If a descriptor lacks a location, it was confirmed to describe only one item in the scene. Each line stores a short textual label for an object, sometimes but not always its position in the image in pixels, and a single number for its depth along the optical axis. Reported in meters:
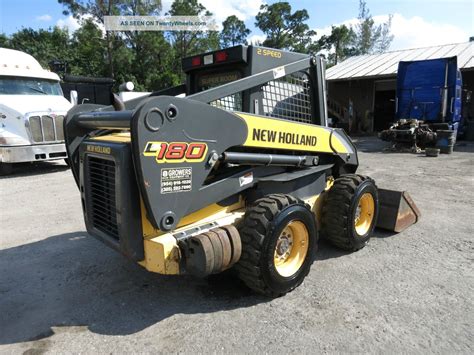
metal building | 20.67
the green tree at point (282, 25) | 40.66
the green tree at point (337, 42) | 47.31
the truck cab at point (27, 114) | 9.28
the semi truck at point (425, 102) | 13.05
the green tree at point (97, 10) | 27.41
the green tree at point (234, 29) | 44.09
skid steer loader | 2.79
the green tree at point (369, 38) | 53.78
